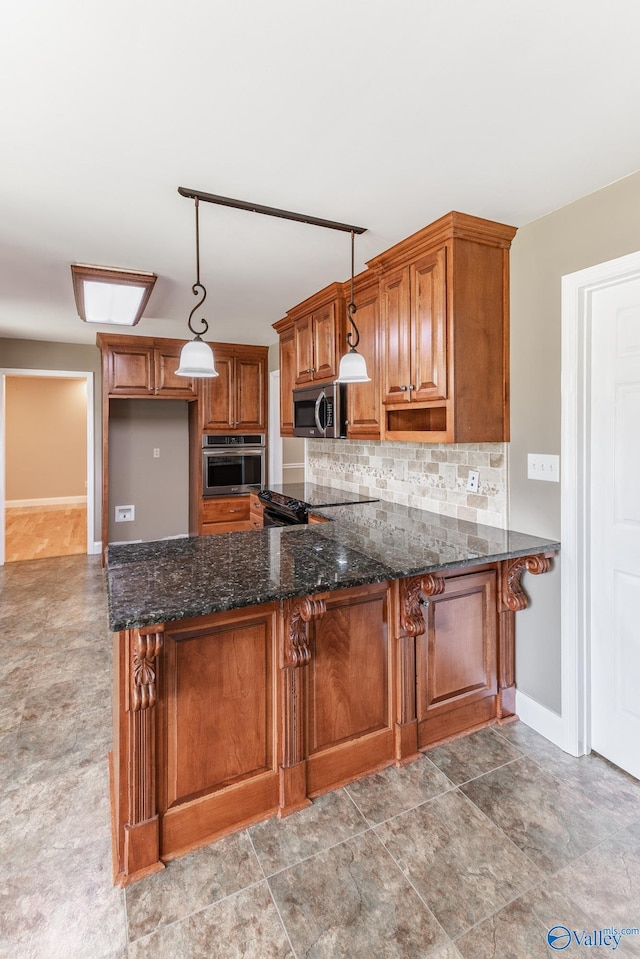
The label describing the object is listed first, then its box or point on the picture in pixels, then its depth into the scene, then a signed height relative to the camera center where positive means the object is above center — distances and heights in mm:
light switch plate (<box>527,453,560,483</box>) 2191 +4
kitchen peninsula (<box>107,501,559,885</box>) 1564 -756
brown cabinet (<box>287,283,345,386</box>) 3326 +980
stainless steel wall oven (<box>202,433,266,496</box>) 5312 +69
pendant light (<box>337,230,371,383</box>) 2289 +471
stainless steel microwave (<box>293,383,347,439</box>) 3309 +410
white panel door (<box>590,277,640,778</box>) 1968 -236
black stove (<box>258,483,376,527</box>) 3389 -233
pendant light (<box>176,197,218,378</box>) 2137 +491
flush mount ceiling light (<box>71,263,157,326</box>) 2914 +1169
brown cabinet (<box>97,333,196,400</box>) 4953 +1073
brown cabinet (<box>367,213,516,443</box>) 2273 +702
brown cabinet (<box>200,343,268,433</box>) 5320 +857
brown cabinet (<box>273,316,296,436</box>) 4090 +851
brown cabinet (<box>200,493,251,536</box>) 5340 -498
